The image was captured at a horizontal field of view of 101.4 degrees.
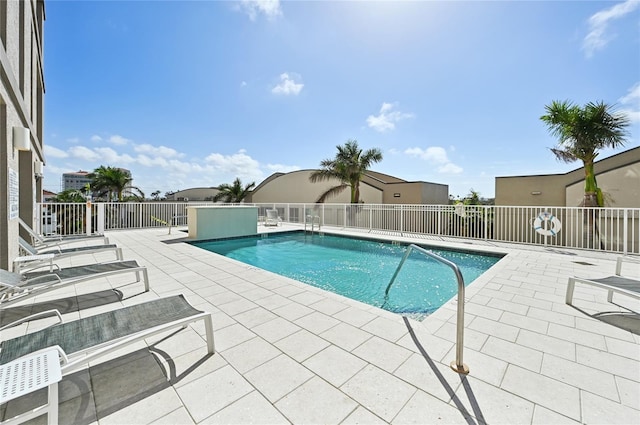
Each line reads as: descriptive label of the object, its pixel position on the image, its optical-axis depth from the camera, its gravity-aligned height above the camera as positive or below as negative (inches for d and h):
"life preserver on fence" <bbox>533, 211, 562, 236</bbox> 285.4 -14.4
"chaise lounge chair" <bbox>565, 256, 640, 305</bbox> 110.8 -34.0
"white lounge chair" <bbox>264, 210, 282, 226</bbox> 544.7 -15.2
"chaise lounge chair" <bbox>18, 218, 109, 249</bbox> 235.7 -26.0
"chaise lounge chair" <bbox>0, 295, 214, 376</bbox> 67.4 -35.8
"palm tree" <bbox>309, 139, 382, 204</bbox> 623.2 +115.4
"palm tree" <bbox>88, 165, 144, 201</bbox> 752.3 +91.0
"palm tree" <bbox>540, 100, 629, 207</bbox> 320.8 +103.3
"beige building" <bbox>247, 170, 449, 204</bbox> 652.7 +61.9
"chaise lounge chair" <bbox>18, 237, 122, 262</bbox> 183.3 -28.8
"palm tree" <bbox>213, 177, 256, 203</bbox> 912.9 +72.5
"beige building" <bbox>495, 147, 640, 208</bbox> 406.3 +46.5
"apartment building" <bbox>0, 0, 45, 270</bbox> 156.5 +65.5
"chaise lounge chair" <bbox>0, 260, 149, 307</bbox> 115.8 -32.7
